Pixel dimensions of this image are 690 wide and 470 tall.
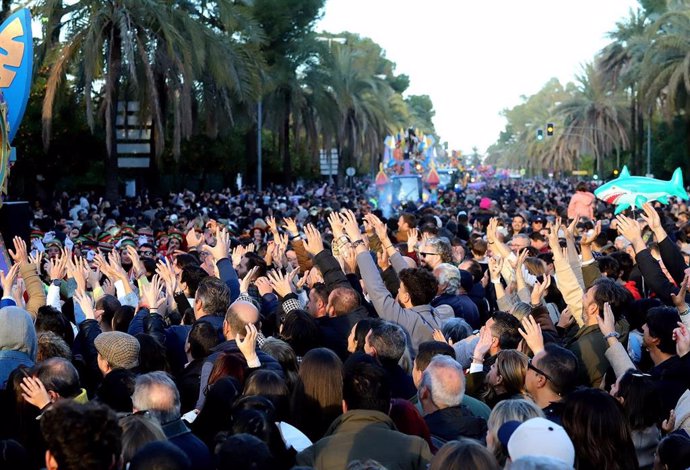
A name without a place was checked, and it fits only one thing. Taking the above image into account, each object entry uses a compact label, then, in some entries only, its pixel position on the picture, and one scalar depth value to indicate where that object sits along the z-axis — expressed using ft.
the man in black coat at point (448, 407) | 17.80
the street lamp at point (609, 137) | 222.13
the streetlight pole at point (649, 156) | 176.27
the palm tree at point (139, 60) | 81.05
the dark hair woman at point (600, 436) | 15.02
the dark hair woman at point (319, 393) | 17.75
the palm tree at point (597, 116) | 231.30
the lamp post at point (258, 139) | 132.05
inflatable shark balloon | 53.16
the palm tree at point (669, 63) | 129.49
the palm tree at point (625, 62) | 158.10
